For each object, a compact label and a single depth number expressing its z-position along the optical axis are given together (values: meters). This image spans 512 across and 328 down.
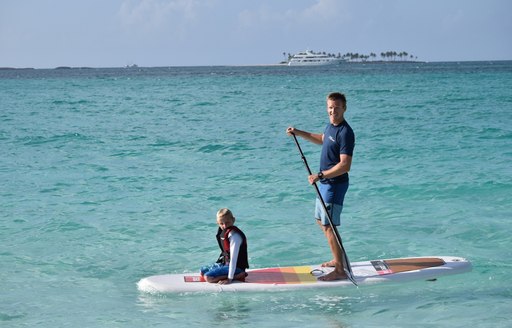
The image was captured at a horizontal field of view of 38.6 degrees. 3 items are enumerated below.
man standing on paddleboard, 7.44
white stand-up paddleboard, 7.88
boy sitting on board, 7.65
